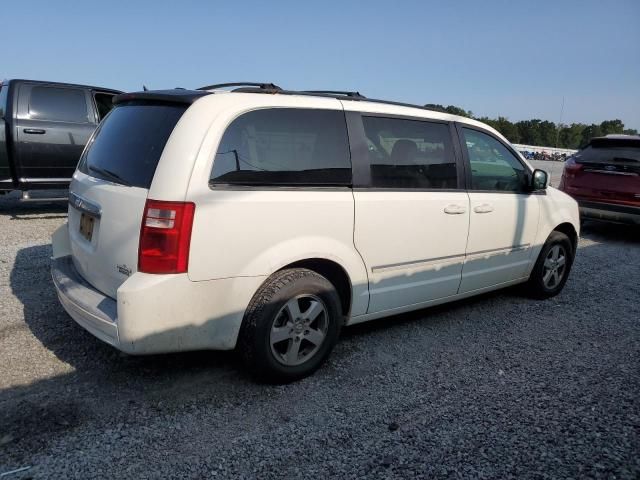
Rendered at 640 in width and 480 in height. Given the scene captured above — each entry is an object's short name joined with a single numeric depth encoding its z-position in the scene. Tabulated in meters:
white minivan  2.70
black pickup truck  7.37
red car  7.88
